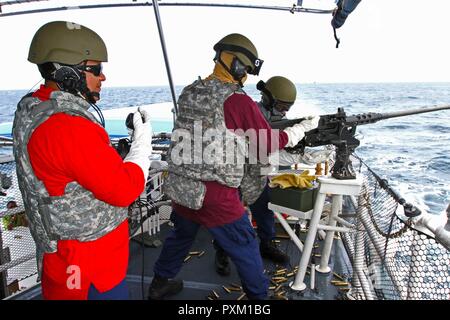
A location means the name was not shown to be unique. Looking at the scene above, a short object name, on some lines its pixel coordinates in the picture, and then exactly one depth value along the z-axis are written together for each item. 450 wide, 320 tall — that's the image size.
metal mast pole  3.28
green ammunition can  2.70
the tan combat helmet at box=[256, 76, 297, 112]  3.43
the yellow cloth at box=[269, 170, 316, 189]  2.78
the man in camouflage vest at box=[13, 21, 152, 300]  1.32
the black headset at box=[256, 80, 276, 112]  3.48
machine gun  2.43
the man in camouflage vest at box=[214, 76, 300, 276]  3.35
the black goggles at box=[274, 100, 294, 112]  3.47
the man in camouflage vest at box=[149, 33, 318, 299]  2.21
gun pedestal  2.38
